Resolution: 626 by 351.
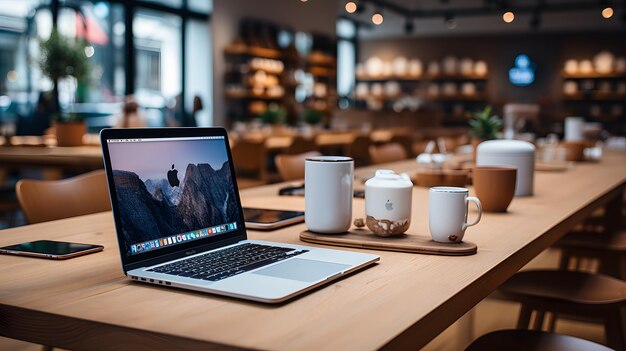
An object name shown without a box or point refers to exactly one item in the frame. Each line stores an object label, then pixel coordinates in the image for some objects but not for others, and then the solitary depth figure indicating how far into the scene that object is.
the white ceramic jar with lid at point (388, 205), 1.43
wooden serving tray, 1.36
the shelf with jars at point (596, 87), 15.48
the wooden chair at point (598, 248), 2.95
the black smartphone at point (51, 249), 1.28
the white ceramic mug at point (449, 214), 1.40
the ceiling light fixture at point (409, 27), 12.42
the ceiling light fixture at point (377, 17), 10.13
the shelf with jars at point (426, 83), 16.70
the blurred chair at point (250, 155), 5.29
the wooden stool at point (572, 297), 2.08
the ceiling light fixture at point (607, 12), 9.26
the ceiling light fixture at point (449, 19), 12.46
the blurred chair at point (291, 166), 3.11
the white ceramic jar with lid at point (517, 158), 2.26
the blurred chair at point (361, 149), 6.40
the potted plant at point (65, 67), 4.55
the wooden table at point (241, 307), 0.86
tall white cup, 1.44
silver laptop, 1.08
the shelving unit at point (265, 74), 11.20
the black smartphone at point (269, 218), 1.60
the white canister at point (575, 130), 4.89
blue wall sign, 16.41
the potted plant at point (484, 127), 3.43
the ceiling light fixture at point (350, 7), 8.89
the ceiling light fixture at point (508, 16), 10.12
